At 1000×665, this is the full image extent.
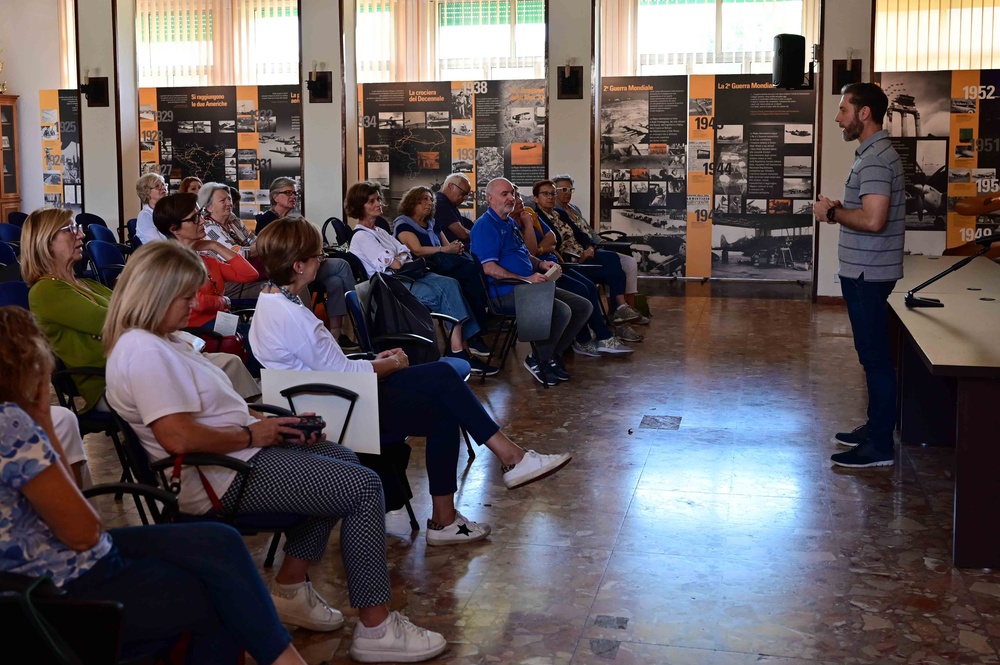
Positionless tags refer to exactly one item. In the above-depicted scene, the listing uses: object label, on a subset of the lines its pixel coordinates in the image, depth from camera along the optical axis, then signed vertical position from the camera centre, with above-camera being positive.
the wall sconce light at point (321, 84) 11.55 +1.22
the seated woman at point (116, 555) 2.07 -0.78
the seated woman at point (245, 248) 7.29 -0.39
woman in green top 4.12 -0.40
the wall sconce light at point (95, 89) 12.14 +1.23
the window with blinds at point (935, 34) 11.08 +1.68
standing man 4.80 -0.23
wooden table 3.64 -0.73
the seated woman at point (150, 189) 8.64 +0.06
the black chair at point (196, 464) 2.81 -0.79
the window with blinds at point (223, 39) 13.65 +2.05
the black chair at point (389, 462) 3.47 -0.97
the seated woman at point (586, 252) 9.14 -0.52
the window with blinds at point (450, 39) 13.44 +1.99
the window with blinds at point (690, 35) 12.74 +1.96
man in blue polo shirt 6.95 -0.51
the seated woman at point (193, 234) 5.43 -0.20
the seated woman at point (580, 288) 7.94 -0.73
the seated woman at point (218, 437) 2.83 -0.67
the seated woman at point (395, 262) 6.96 -0.47
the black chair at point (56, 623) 1.87 -0.77
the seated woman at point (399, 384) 3.64 -0.69
